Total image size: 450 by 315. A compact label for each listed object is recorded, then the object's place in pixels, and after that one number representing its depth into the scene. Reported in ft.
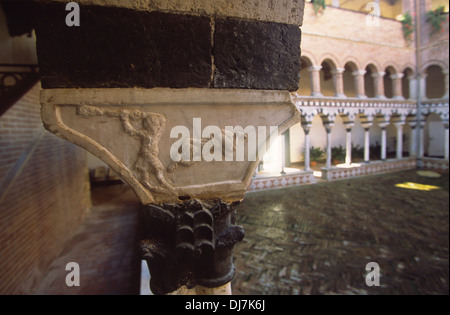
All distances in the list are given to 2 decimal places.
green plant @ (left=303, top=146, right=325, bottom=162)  43.32
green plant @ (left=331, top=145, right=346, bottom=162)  42.01
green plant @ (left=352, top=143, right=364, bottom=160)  44.47
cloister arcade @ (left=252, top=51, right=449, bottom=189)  33.04
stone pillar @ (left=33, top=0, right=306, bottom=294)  3.26
